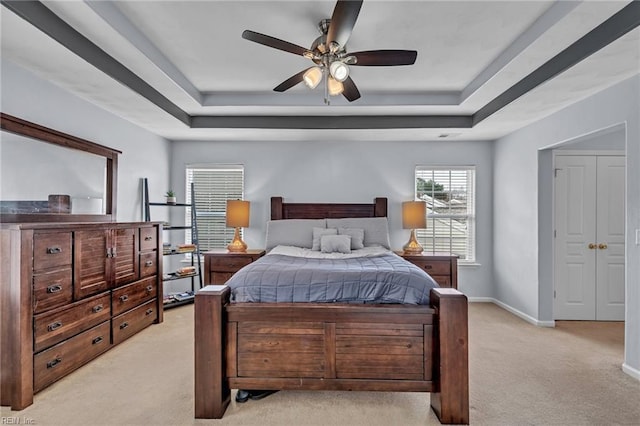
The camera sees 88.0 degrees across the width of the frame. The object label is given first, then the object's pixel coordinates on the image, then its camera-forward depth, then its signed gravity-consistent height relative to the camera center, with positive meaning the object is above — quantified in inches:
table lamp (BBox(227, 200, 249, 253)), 177.3 -2.9
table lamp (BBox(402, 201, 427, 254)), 177.9 -3.2
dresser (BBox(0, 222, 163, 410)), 86.0 -27.0
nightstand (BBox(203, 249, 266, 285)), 169.8 -26.8
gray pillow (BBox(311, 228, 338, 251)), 162.8 -10.6
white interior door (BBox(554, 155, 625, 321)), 157.8 -10.7
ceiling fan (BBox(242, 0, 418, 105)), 75.5 +41.5
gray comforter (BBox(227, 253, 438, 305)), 87.6 -19.8
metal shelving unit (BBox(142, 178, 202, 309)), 166.9 -27.6
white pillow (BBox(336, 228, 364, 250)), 161.8 -11.6
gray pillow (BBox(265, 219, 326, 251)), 170.7 -10.6
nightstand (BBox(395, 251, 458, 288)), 167.5 -27.3
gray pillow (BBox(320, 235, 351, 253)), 153.4 -15.0
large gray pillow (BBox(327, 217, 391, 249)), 170.6 -7.4
